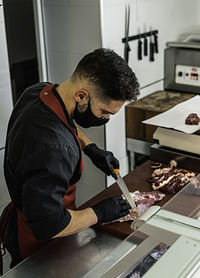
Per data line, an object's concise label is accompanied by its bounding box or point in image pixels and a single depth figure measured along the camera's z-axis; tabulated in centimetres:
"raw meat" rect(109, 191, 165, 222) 173
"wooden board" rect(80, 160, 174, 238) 165
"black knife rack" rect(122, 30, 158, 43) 256
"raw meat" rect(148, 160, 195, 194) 194
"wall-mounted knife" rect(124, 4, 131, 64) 253
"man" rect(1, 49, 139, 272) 137
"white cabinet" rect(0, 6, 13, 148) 214
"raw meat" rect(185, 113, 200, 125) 205
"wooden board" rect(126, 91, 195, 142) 260
